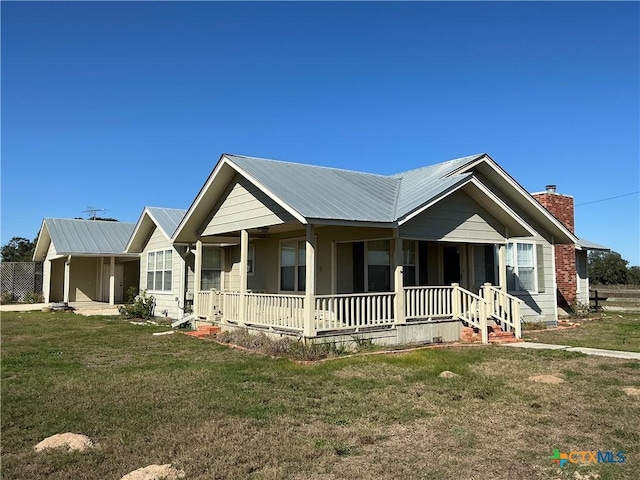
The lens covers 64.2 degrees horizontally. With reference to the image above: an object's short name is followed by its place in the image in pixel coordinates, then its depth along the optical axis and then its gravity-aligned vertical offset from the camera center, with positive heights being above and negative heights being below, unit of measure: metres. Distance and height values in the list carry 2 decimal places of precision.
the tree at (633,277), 60.47 -0.59
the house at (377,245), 11.78 +0.86
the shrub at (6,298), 29.61 -1.28
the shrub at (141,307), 20.61 -1.31
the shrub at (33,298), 30.24 -1.32
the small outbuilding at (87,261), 26.30 +0.83
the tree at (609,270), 62.06 +0.28
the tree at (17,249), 54.99 +2.99
